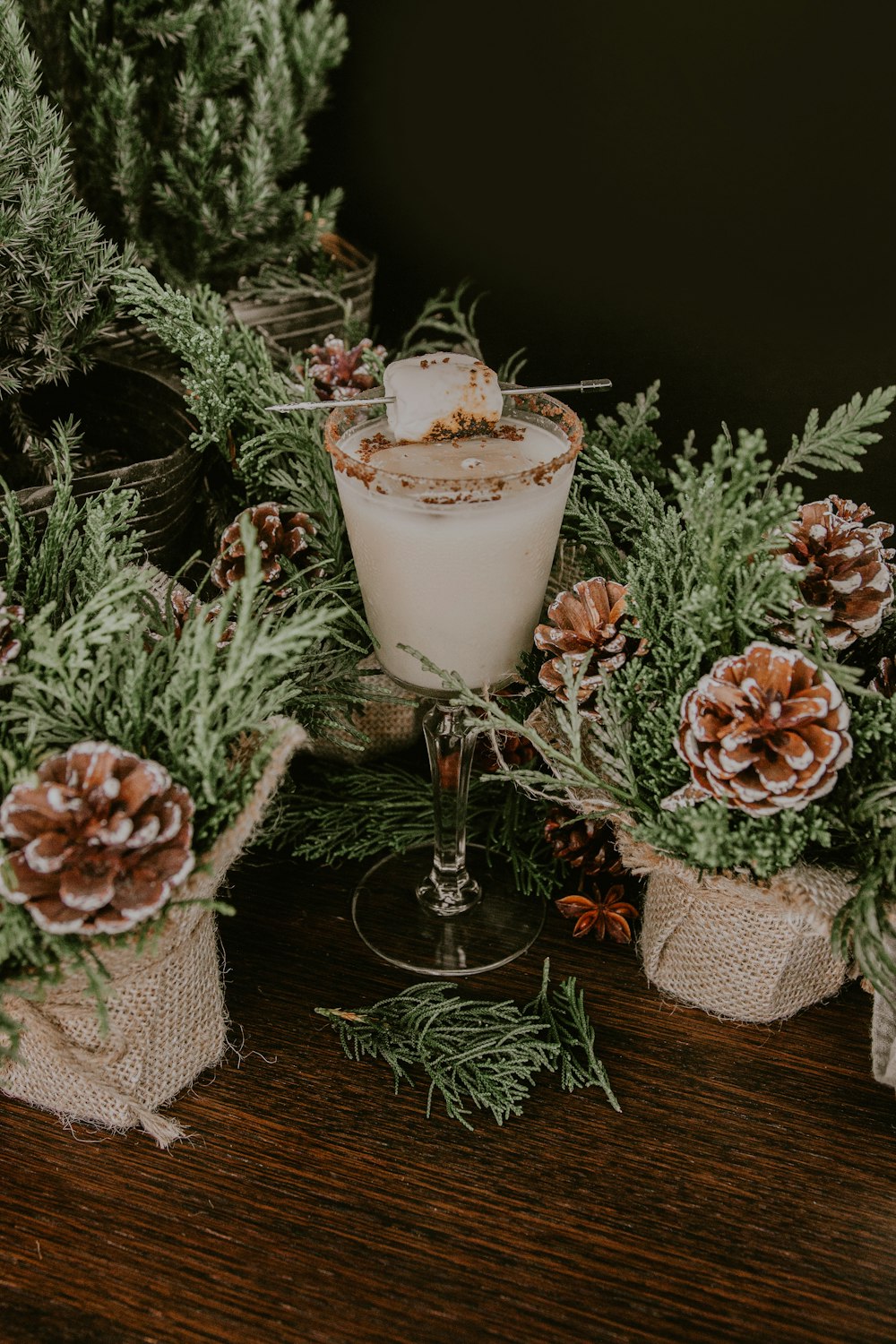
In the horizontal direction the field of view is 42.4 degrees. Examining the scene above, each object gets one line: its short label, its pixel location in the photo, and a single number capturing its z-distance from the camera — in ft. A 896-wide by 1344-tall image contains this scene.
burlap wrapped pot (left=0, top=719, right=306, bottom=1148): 2.29
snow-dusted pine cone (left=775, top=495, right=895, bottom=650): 2.68
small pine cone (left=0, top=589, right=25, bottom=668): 2.44
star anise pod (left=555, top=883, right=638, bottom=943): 3.01
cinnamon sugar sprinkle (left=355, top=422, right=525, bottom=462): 2.78
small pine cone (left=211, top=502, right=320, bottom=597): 3.08
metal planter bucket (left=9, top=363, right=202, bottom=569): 3.29
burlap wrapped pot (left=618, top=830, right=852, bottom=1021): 2.44
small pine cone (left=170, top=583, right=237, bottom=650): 2.76
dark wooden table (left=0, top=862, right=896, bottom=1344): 2.12
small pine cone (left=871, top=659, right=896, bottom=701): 2.65
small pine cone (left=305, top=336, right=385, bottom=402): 3.55
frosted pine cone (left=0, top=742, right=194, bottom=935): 2.07
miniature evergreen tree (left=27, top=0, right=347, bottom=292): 3.68
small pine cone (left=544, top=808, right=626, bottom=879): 3.08
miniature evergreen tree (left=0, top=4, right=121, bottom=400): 2.96
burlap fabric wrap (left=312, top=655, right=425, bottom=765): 3.52
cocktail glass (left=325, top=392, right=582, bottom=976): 2.51
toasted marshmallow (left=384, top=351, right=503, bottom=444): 2.72
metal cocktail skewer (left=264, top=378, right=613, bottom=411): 2.77
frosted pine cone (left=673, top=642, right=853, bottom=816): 2.24
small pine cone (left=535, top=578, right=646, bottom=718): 2.67
